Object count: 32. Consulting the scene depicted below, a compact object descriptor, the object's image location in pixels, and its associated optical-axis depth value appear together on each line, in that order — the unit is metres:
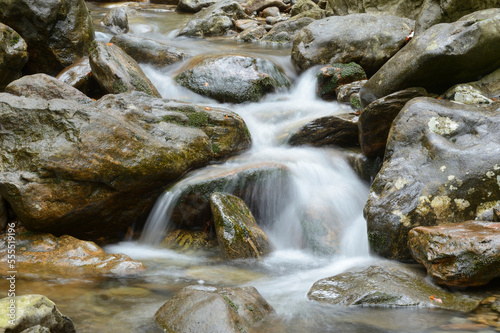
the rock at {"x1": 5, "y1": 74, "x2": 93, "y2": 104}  7.07
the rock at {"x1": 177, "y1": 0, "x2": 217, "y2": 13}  21.55
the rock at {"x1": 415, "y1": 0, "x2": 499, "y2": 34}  8.96
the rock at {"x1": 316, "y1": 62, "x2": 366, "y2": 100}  9.64
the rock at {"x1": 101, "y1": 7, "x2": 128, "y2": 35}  15.45
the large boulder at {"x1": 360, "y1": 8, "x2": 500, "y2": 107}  6.06
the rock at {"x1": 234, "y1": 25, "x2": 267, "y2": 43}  15.56
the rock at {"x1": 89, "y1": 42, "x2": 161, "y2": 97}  7.89
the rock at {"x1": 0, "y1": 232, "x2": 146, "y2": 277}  4.71
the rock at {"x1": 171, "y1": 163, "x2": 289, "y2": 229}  6.07
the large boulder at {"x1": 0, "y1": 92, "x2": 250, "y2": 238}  5.26
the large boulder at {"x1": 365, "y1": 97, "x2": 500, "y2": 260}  4.45
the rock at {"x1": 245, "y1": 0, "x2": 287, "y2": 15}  21.22
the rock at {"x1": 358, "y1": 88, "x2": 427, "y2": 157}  6.03
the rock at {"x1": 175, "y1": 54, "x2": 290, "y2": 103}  9.51
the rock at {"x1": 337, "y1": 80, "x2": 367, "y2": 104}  8.83
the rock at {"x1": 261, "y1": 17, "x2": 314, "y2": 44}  14.72
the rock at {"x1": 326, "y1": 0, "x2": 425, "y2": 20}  12.16
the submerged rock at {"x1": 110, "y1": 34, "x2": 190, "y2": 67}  10.65
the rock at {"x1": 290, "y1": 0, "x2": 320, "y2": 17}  17.89
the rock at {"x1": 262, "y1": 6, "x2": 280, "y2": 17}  20.42
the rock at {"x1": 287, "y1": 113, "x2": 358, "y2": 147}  7.46
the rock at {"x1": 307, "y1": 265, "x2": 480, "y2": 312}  3.66
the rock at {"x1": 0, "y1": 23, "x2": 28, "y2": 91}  8.12
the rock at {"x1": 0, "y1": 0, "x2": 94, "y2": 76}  8.93
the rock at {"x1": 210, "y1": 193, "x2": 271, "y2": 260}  5.28
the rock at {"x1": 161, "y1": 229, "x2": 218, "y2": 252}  5.86
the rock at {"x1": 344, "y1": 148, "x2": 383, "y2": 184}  6.57
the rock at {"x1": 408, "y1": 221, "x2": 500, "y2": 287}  3.59
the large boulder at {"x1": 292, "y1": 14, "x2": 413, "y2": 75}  10.04
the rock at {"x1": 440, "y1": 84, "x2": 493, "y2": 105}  5.96
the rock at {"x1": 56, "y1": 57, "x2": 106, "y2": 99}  8.48
